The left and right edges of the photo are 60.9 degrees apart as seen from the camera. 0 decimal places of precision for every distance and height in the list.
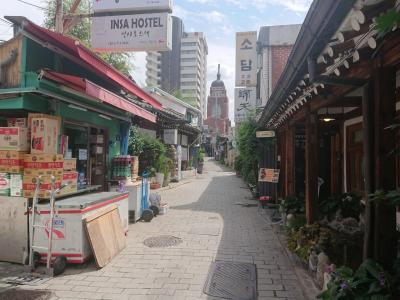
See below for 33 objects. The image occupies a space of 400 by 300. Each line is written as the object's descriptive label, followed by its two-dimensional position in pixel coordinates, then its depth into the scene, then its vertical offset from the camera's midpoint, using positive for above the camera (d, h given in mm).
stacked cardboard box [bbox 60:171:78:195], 6434 -473
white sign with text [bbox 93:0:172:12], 8070 +3731
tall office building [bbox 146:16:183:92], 108438 +30372
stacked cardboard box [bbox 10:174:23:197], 5832 -485
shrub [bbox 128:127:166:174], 16125 +502
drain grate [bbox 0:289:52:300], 4523 -1862
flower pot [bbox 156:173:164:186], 18100 -1002
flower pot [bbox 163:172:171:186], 19273 -1175
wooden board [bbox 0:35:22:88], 6164 +1705
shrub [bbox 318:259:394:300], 2801 -1063
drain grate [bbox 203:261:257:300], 4852 -1886
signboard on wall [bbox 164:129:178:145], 20469 +1365
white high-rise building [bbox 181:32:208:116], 111812 +32309
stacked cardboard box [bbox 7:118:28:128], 6055 +627
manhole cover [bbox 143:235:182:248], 7277 -1822
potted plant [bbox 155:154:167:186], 17562 -412
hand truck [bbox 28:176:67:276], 5398 -1411
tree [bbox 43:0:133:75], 18031 +7082
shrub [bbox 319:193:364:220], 6496 -858
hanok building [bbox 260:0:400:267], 2855 +995
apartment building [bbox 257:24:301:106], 18203 +6036
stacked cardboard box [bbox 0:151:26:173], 5766 -74
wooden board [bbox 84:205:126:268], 5719 -1376
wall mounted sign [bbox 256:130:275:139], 11948 +967
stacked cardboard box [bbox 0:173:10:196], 5895 -478
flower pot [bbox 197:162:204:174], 35000 -839
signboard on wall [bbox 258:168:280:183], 11709 -488
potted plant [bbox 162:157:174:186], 18609 -586
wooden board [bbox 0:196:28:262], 5828 -1238
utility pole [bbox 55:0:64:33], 8577 +3552
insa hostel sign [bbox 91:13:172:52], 8023 +3066
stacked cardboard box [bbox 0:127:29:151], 5730 +317
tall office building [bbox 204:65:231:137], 78812 +12574
